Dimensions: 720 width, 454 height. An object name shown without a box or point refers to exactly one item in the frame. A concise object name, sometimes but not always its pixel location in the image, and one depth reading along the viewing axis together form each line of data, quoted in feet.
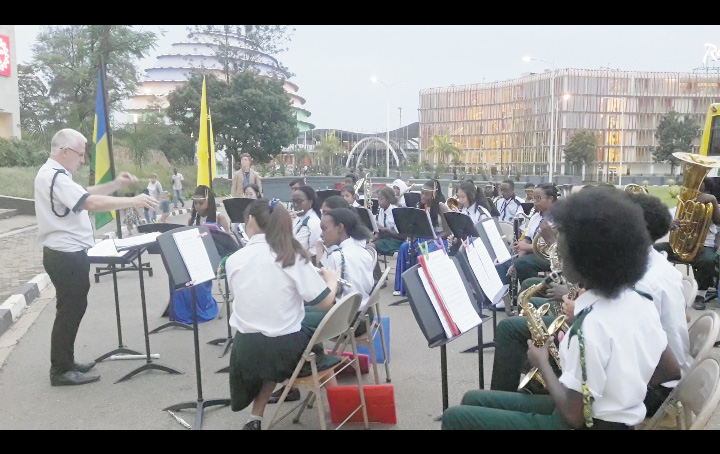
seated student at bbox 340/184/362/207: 32.12
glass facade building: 284.61
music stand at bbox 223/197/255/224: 28.78
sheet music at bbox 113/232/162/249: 15.96
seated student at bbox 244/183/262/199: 32.37
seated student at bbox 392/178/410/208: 39.99
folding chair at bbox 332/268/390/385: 14.73
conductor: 15.64
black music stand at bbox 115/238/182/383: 17.42
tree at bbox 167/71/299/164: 116.37
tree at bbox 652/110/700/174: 206.69
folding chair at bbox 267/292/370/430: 12.19
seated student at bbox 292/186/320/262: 22.95
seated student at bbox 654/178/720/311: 25.36
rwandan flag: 21.91
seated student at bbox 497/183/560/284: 22.65
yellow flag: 25.43
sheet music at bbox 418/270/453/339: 10.91
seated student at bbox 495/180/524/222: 34.33
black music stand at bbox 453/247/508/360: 13.55
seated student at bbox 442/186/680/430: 7.61
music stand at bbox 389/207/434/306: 27.25
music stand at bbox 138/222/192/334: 20.30
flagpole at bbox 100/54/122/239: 21.00
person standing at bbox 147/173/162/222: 62.59
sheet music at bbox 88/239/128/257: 16.65
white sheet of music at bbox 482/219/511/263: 17.57
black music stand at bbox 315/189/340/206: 36.37
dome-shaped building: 142.61
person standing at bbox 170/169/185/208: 84.65
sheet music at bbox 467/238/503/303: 13.73
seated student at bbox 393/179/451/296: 29.48
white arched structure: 310.90
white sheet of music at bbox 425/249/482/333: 11.02
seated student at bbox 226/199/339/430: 12.62
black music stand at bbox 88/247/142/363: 16.84
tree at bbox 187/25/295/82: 140.26
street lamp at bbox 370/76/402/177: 174.77
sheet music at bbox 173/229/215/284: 14.58
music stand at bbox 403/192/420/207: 41.94
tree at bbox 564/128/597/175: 228.02
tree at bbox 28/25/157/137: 116.98
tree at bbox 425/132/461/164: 258.78
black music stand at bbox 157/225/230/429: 14.25
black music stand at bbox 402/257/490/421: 10.77
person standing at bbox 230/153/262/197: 39.65
